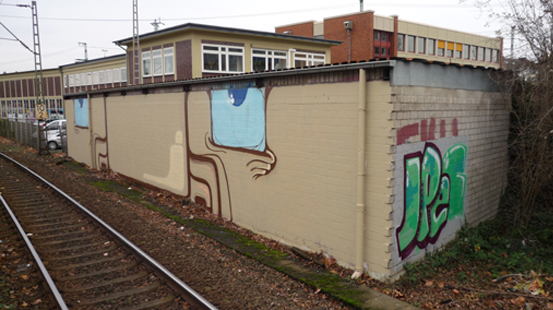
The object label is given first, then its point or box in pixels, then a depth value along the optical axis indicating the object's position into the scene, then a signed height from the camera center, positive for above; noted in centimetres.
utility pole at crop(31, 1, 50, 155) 2238 -115
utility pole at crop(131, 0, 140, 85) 2298 +522
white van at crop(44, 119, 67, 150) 2561 -153
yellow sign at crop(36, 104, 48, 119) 2262 -7
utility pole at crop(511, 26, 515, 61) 877 +146
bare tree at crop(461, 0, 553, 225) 837 -6
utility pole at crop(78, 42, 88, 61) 6450 +961
